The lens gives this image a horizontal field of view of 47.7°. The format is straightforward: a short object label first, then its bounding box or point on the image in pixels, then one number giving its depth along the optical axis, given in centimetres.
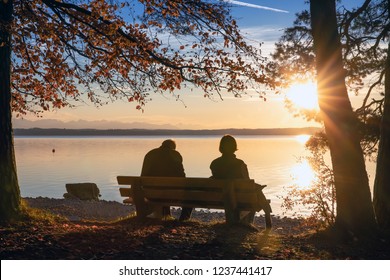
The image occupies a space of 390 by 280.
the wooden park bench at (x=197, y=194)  876
